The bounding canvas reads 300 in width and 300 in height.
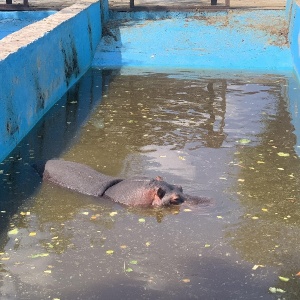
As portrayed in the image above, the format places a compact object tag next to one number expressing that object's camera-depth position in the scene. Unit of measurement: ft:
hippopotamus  21.93
